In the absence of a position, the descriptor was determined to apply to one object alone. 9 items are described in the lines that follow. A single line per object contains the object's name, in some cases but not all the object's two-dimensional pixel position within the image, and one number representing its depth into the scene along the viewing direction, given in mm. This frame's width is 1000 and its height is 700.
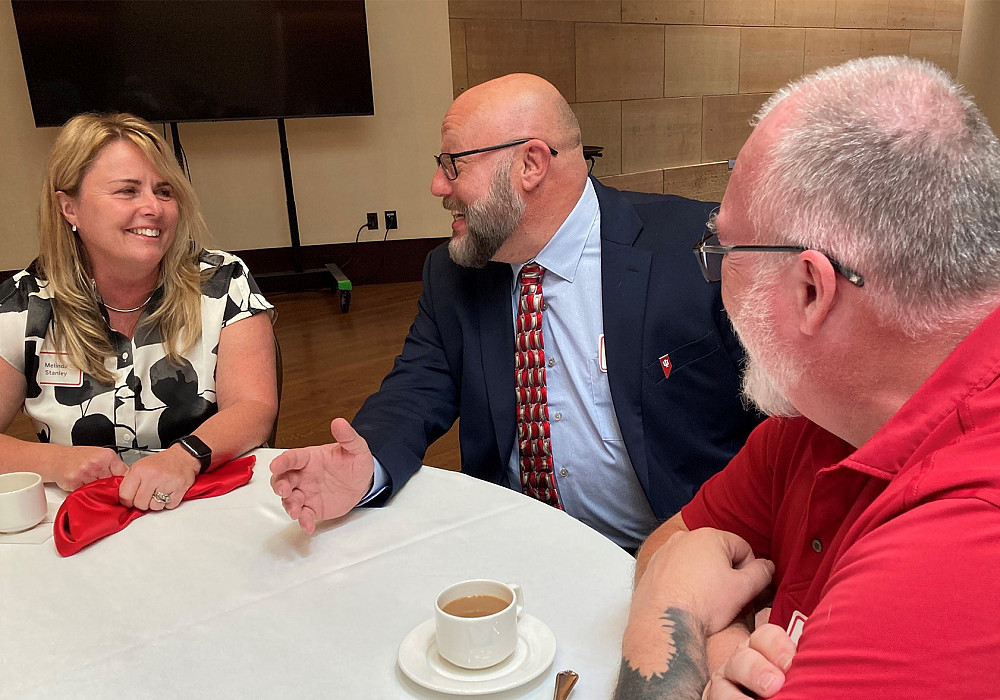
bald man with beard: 1766
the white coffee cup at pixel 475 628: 911
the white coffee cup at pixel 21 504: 1312
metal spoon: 893
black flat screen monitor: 5207
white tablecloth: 962
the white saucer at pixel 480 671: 916
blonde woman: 1844
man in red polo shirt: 597
